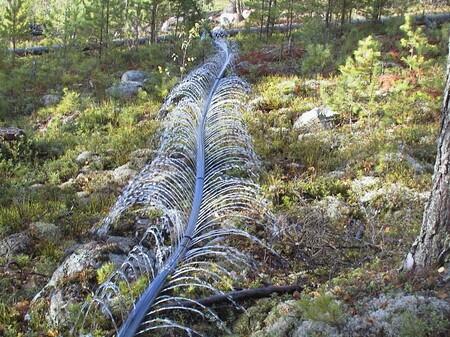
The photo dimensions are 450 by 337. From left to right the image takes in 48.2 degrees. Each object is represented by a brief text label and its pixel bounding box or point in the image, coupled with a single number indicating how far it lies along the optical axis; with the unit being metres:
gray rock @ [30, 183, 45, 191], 8.86
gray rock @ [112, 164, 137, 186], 8.84
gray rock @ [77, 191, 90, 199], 8.38
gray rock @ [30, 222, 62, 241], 6.66
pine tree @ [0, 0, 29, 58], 18.52
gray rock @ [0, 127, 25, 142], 10.88
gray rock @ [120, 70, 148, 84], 17.40
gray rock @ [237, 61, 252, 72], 17.31
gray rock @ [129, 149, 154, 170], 9.36
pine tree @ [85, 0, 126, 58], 19.69
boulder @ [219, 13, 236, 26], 37.25
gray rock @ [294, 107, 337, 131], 10.79
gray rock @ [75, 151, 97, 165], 10.25
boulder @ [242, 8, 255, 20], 38.72
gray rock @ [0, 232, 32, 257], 6.18
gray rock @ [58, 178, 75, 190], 8.86
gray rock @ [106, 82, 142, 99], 15.78
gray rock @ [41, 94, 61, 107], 15.84
